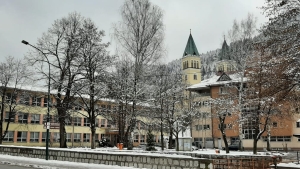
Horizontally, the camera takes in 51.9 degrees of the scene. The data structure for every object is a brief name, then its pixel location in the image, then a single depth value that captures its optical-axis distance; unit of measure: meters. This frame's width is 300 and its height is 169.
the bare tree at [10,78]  44.56
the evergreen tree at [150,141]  35.60
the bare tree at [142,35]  29.56
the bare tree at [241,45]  35.75
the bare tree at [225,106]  33.81
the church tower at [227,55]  38.26
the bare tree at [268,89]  17.11
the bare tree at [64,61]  29.92
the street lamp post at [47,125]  20.63
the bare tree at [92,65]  29.05
